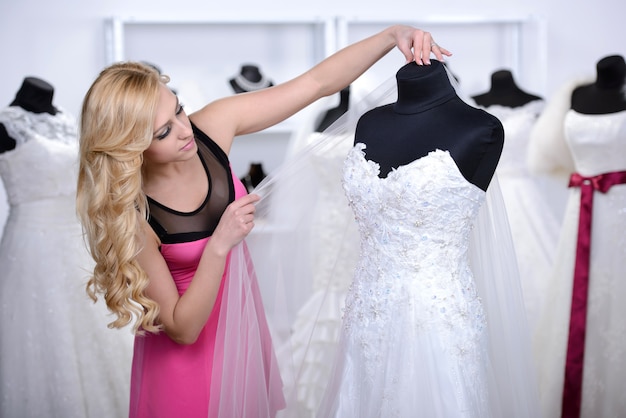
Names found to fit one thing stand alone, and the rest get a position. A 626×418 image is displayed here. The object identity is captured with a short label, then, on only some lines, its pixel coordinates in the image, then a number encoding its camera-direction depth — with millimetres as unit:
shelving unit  4320
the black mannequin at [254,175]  4156
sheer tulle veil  1783
